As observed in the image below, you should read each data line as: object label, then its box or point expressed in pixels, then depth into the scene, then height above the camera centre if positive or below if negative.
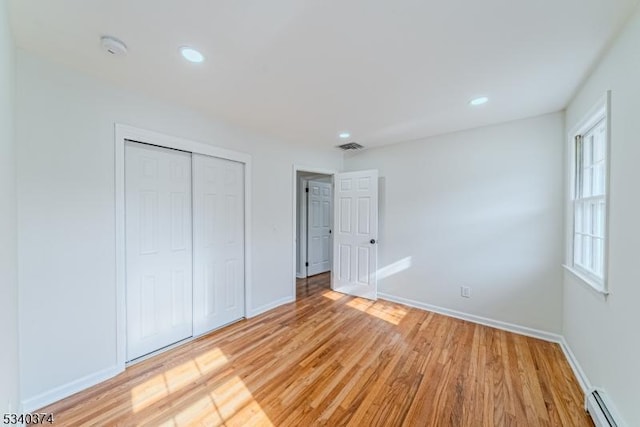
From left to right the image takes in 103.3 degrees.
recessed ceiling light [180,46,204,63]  1.62 +1.03
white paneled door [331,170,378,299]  3.83 -0.36
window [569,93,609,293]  1.84 +0.10
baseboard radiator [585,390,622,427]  1.46 -1.20
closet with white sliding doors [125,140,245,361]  2.23 -0.35
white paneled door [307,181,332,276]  5.17 -0.36
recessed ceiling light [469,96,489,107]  2.30 +1.03
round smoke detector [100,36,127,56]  1.52 +1.01
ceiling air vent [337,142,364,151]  3.83 +1.00
